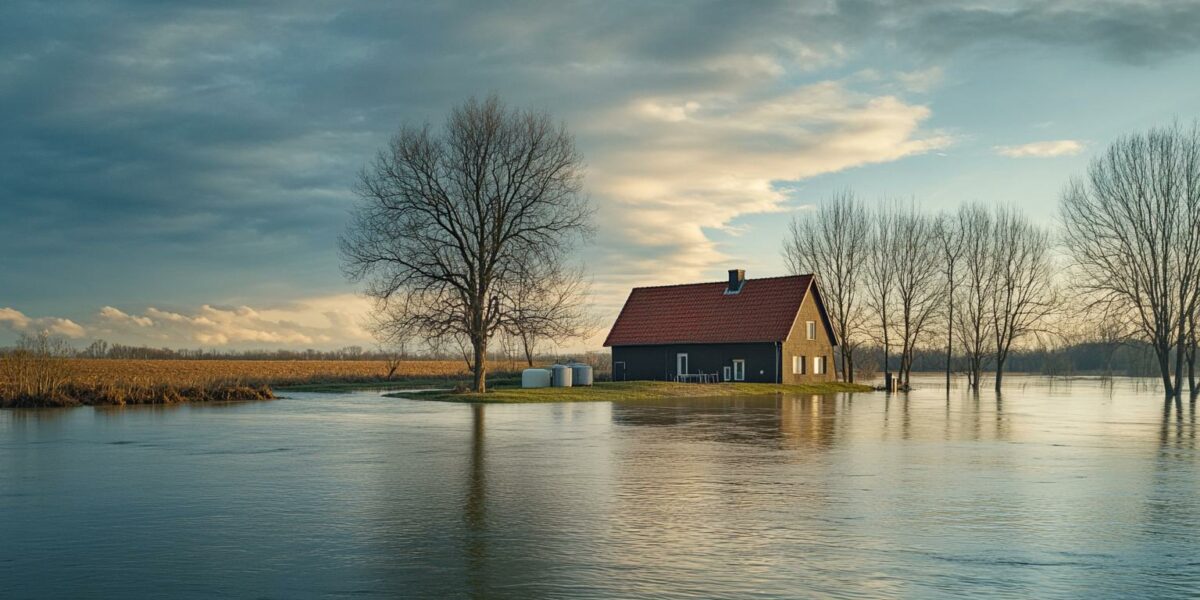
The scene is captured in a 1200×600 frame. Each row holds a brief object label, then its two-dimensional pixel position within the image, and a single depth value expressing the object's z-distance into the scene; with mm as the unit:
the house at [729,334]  60656
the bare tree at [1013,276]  71000
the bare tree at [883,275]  69500
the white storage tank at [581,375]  55816
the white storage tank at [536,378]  53406
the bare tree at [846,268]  69250
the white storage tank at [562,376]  52406
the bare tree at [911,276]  69688
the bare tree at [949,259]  71062
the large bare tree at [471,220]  46125
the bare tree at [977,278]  71500
